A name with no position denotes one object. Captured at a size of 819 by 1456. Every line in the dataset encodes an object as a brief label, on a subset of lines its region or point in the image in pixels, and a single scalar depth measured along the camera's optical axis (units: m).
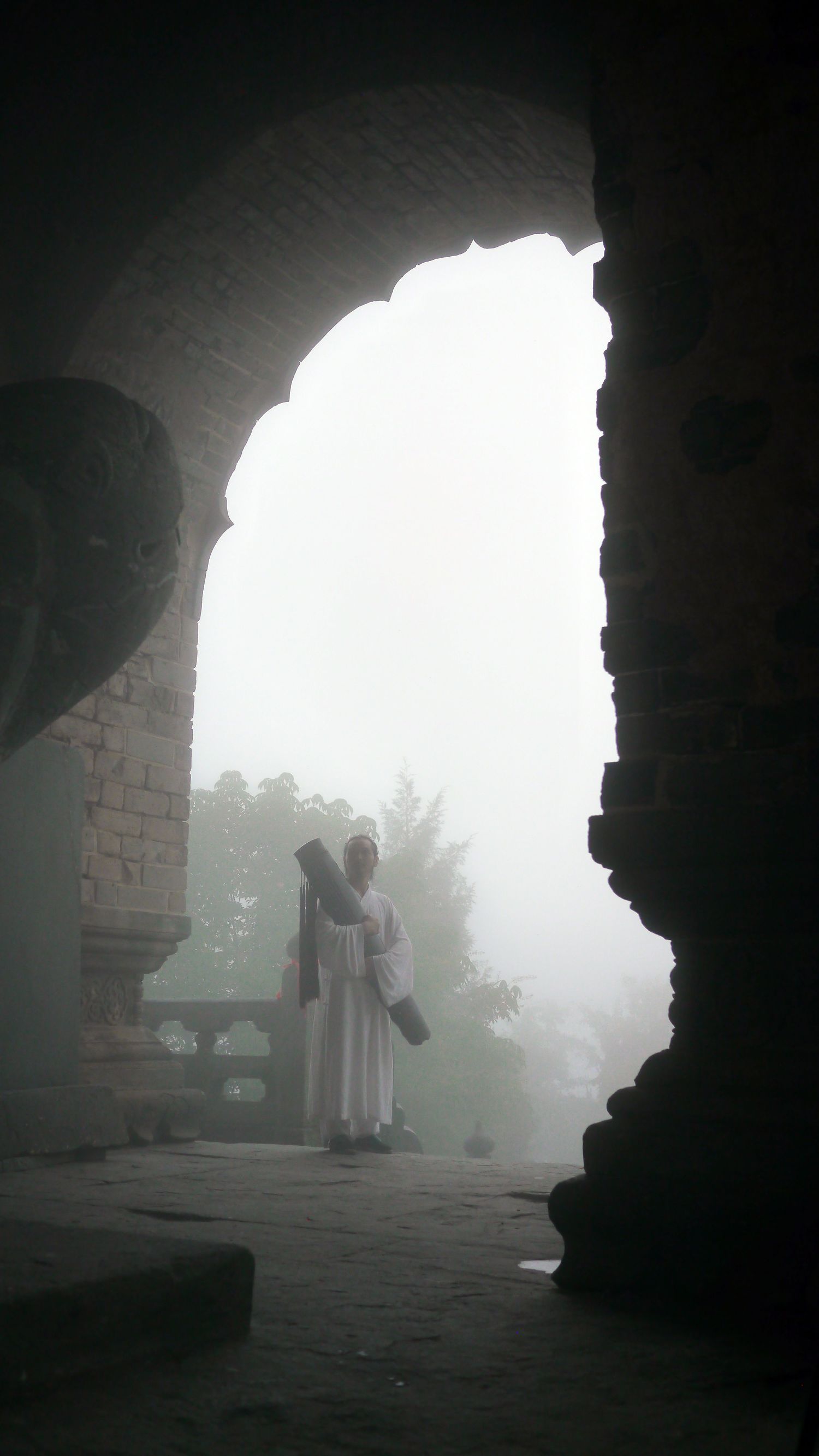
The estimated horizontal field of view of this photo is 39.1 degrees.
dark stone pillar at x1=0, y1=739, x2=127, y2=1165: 4.31
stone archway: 4.99
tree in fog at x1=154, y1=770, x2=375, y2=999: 34.28
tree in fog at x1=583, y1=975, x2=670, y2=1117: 58.31
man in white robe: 5.61
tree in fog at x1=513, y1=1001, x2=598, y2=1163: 53.62
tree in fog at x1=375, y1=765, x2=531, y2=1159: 29.77
